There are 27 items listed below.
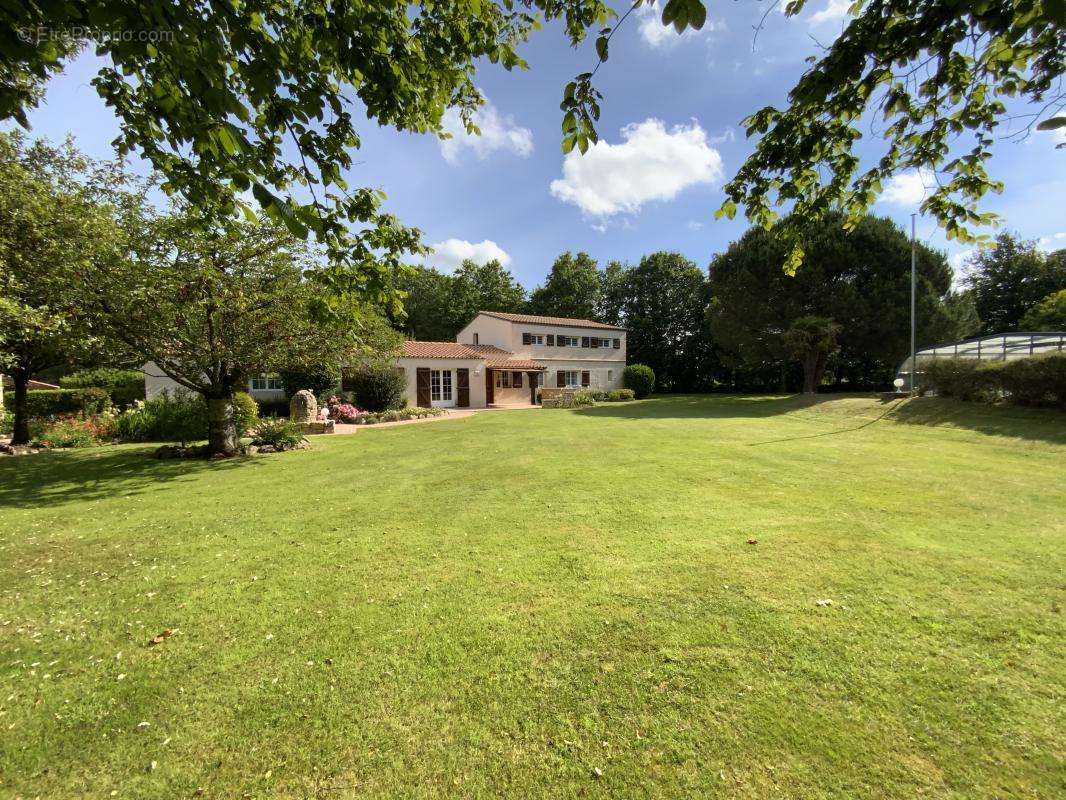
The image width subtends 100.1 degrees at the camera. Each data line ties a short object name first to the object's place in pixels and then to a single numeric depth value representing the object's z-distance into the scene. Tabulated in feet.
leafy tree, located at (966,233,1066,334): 132.09
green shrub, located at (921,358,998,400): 52.14
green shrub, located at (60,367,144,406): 62.03
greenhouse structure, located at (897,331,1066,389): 53.01
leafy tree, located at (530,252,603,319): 154.81
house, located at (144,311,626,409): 81.76
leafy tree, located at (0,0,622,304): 8.50
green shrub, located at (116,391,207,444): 42.91
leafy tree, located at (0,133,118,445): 25.57
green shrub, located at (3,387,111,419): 52.34
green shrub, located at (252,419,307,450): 38.52
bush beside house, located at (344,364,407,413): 67.15
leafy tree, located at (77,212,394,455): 27.96
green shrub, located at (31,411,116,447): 40.37
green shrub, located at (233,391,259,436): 38.75
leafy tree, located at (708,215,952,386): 82.23
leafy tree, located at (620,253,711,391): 142.41
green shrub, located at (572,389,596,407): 88.94
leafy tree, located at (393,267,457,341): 143.43
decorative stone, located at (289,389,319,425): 53.01
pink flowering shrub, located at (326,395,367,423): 62.34
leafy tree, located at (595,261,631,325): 156.66
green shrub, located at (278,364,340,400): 66.69
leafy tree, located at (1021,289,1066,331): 110.32
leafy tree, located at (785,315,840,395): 81.30
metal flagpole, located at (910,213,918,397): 63.74
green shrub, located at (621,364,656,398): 111.34
